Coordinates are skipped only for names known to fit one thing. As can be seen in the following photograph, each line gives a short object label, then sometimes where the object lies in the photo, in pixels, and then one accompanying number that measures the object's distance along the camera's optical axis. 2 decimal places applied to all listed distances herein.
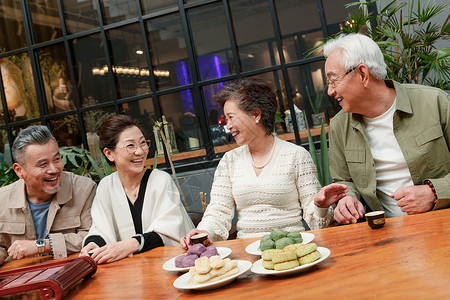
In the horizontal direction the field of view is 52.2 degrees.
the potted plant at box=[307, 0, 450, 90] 3.09
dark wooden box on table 1.58
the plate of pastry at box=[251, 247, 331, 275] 1.36
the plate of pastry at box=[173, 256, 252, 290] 1.40
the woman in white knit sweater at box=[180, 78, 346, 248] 2.45
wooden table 1.16
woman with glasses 2.51
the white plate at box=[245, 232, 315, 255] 1.68
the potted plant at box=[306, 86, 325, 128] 4.05
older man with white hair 2.25
